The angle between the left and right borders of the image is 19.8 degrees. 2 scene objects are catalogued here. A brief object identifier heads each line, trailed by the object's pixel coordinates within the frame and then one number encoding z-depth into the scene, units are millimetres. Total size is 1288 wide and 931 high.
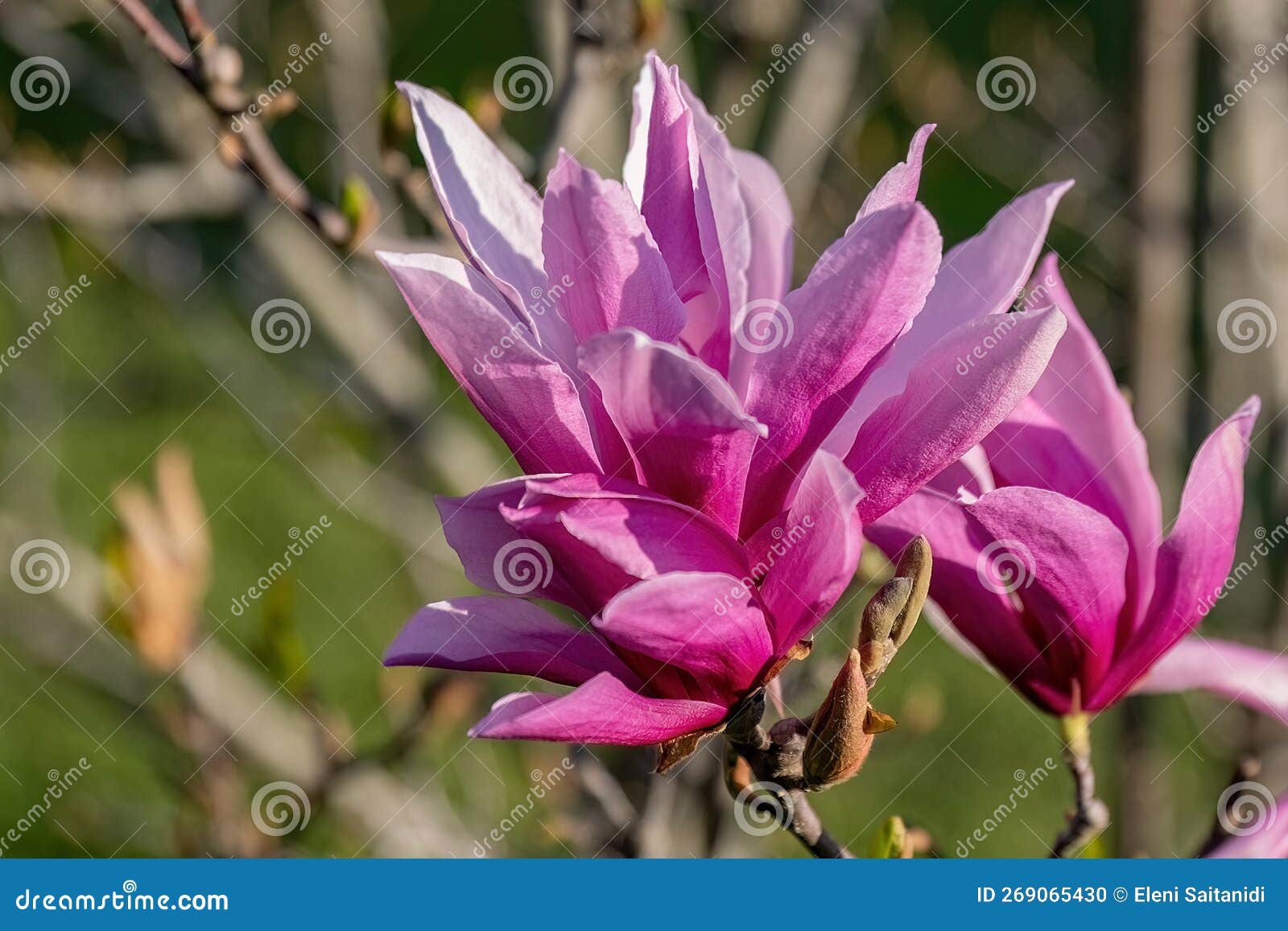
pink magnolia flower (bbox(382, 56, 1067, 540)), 652
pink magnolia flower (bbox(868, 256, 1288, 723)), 687
